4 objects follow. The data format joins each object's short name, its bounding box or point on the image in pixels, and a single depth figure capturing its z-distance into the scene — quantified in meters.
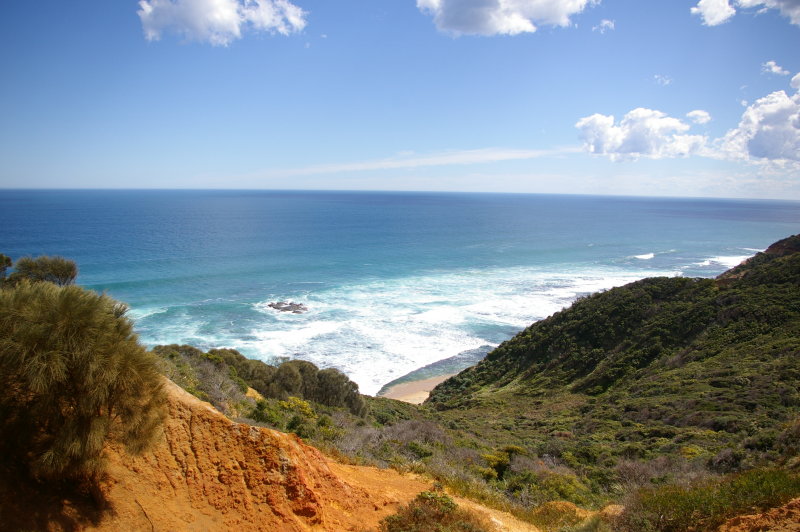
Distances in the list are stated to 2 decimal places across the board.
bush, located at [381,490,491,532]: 7.65
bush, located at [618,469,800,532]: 7.00
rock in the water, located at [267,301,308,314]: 47.09
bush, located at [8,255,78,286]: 23.30
